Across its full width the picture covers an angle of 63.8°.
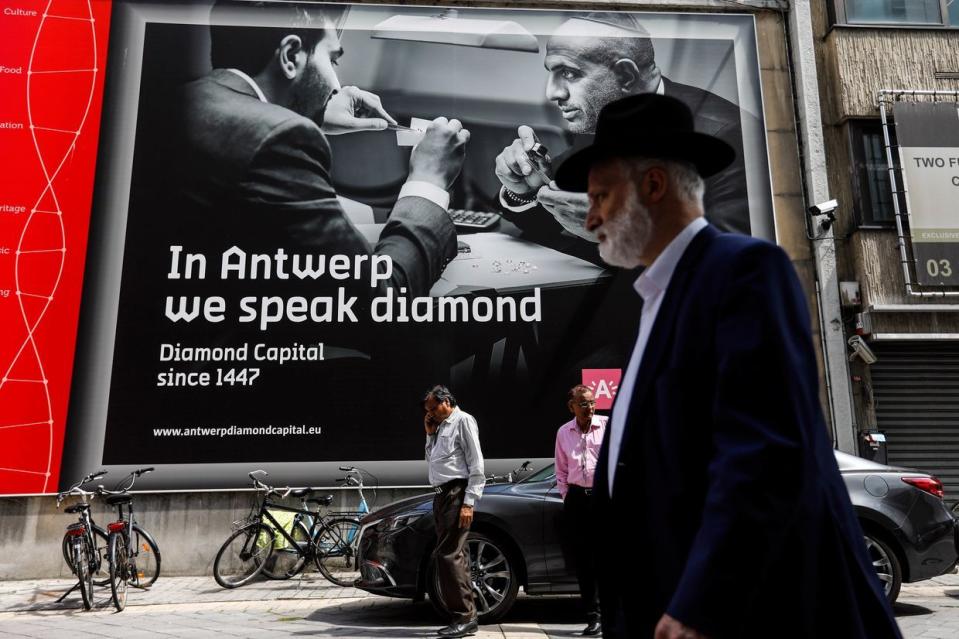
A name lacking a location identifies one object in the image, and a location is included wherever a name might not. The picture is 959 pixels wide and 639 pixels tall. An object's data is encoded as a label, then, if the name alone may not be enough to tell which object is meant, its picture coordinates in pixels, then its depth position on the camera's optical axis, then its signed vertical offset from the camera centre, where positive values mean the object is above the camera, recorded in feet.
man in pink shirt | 20.08 +0.59
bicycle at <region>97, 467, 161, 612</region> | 25.11 -1.95
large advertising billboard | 34.22 +12.31
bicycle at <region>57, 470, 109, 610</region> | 24.64 -1.64
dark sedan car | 21.20 -1.36
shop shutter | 36.91 +4.14
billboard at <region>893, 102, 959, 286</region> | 37.40 +14.99
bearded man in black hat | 4.37 +0.29
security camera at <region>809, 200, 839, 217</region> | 37.11 +13.46
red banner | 33.12 +13.04
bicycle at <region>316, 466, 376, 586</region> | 30.81 -2.21
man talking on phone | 19.49 -0.11
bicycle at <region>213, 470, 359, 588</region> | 29.40 -1.79
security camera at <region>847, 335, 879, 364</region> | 36.80 +6.64
